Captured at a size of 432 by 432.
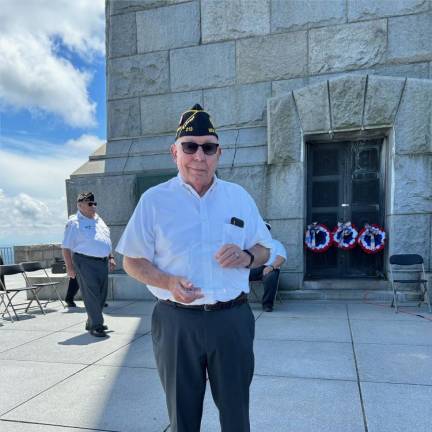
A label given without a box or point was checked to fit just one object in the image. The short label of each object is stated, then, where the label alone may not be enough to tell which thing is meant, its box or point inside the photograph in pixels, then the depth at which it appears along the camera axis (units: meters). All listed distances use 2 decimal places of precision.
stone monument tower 6.27
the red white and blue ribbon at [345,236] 6.63
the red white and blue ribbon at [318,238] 6.70
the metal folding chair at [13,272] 6.23
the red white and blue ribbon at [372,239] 6.51
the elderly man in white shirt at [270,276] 5.85
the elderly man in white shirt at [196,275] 1.81
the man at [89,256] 4.78
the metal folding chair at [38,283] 6.75
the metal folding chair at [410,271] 5.74
